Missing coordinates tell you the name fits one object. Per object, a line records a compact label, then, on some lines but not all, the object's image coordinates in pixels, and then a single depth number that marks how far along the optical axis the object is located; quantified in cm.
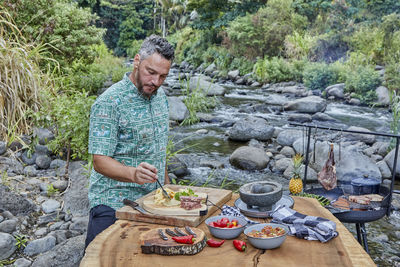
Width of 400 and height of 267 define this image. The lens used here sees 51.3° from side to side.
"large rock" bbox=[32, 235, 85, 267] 327
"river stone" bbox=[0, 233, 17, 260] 359
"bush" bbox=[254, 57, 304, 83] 1695
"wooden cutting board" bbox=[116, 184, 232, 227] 202
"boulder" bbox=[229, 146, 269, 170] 727
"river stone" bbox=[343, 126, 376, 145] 891
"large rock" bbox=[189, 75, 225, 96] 1417
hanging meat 384
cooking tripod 331
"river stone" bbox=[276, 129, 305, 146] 872
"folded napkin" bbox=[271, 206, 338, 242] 189
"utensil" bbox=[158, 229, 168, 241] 181
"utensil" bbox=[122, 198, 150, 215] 214
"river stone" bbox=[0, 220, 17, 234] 390
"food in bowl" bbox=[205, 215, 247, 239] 185
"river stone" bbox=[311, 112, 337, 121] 1100
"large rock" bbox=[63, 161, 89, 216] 441
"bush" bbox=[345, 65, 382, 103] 1310
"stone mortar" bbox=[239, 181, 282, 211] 213
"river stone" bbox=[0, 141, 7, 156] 559
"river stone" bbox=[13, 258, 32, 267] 349
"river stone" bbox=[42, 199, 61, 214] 445
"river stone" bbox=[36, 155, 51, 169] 554
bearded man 244
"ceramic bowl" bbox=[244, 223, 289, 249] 175
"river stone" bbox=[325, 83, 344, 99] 1415
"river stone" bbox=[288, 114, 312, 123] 1106
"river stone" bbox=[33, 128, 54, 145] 601
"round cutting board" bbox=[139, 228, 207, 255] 172
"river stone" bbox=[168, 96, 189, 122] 1045
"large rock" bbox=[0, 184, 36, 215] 422
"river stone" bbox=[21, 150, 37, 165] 567
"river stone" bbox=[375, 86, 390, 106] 1275
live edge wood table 167
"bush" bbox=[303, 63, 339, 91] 1513
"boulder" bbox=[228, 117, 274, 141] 909
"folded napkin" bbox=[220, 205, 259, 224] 216
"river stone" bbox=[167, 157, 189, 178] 650
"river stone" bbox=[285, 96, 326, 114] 1198
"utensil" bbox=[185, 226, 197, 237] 184
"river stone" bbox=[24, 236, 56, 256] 369
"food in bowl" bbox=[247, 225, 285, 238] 181
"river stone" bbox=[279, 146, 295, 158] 805
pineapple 441
